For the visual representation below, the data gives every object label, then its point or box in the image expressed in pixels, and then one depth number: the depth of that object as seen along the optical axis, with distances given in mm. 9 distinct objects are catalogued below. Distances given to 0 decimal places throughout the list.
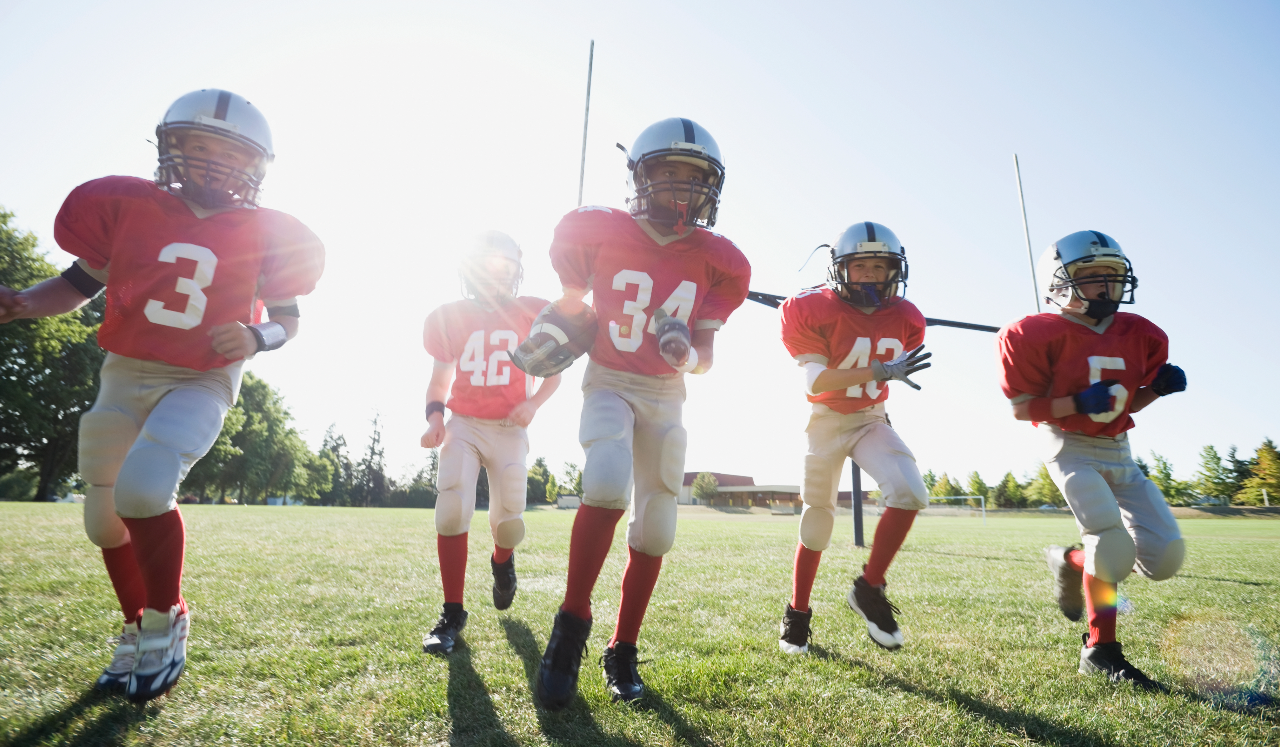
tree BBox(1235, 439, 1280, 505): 44469
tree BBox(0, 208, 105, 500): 20656
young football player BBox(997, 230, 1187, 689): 3117
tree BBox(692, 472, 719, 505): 62062
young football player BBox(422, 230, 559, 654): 3725
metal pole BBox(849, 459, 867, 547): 9344
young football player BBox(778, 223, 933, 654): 3605
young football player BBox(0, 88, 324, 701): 2457
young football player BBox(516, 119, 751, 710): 2557
